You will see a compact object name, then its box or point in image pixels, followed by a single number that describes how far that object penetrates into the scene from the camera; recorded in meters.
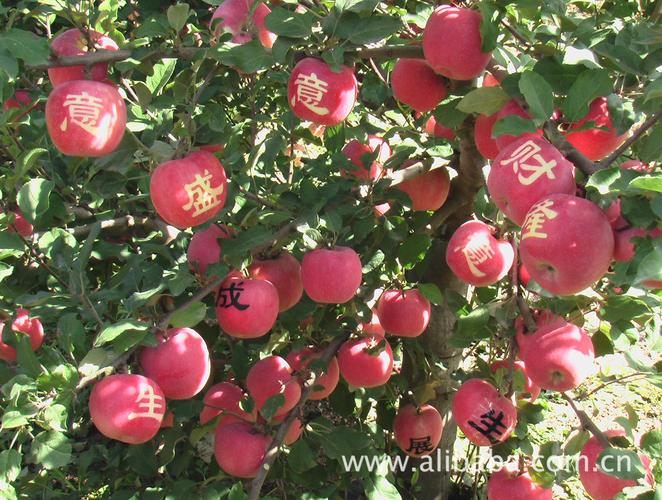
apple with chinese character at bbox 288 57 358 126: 1.09
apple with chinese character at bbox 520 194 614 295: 0.74
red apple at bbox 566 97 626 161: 0.94
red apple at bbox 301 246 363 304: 1.19
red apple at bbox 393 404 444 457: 1.70
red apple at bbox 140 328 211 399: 1.07
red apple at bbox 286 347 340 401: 1.46
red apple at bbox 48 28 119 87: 1.11
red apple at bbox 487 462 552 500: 1.32
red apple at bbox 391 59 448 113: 1.28
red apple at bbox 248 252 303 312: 1.30
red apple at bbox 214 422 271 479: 1.32
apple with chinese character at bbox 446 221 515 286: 1.31
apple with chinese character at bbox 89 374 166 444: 0.97
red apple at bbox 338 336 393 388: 1.42
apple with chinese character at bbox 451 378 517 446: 1.29
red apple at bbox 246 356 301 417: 1.39
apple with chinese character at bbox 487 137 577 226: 0.78
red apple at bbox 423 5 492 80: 1.03
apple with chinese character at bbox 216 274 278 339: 1.15
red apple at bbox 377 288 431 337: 1.48
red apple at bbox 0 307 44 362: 1.36
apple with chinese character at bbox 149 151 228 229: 1.03
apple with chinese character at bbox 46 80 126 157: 0.99
